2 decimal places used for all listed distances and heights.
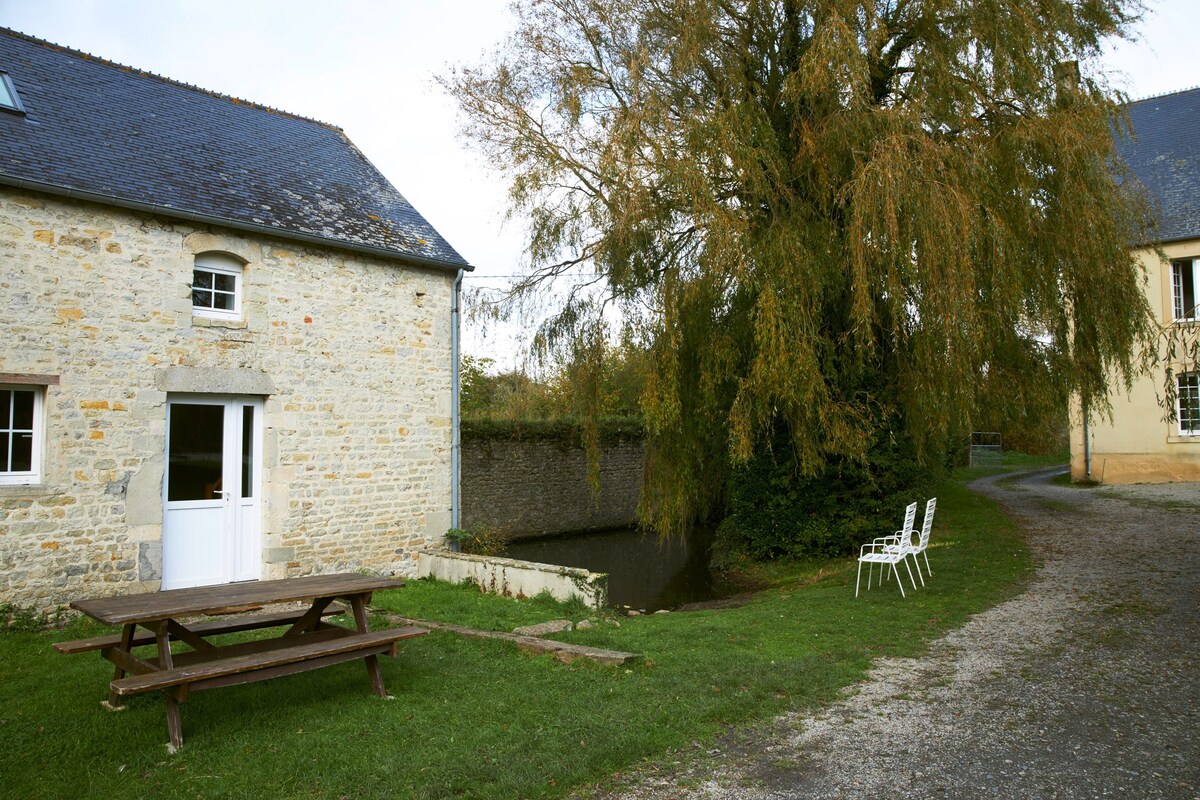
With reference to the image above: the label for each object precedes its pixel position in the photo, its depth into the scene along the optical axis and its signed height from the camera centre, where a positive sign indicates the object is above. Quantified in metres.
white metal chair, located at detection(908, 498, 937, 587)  8.11 -0.95
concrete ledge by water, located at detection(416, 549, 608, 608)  7.72 -1.40
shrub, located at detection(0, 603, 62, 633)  6.46 -1.41
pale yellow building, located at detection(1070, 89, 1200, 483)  15.54 +2.70
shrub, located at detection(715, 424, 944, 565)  10.74 -0.84
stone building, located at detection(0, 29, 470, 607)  6.92 +0.96
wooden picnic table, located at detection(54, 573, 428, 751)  3.86 -1.10
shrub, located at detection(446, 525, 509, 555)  9.80 -1.27
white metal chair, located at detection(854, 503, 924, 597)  7.61 -1.09
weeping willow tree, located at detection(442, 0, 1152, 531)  8.03 +2.47
